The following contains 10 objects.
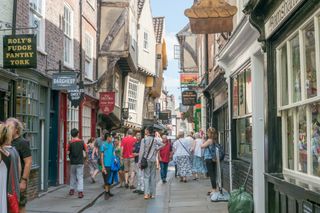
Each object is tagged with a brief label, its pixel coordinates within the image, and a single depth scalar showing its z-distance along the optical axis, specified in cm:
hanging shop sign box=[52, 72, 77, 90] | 1349
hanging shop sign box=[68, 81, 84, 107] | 1543
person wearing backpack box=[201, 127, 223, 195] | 1199
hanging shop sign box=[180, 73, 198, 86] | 2910
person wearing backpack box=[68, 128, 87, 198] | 1309
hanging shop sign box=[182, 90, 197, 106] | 2577
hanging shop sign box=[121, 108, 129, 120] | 2725
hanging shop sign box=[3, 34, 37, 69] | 1035
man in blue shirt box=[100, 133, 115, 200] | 1317
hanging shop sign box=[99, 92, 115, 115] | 2039
